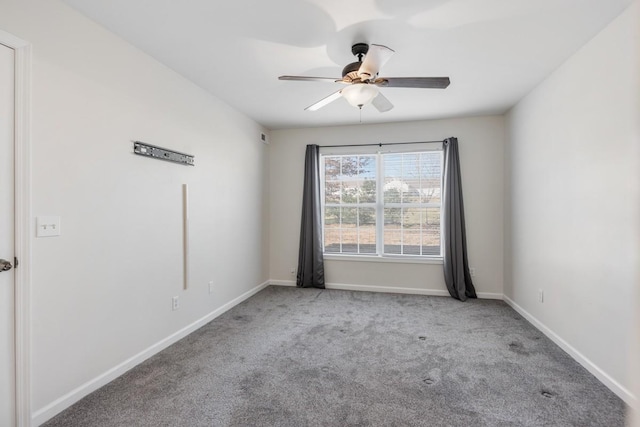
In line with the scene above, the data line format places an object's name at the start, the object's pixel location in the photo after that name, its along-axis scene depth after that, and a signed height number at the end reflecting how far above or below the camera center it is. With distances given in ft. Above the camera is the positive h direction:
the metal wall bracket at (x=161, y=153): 7.95 +1.87
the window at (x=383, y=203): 14.51 +0.66
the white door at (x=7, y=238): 5.27 -0.30
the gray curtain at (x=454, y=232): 13.50 -0.72
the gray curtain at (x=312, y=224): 15.21 -0.33
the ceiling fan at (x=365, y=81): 6.95 +3.22
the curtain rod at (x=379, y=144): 14.34 +3.51
